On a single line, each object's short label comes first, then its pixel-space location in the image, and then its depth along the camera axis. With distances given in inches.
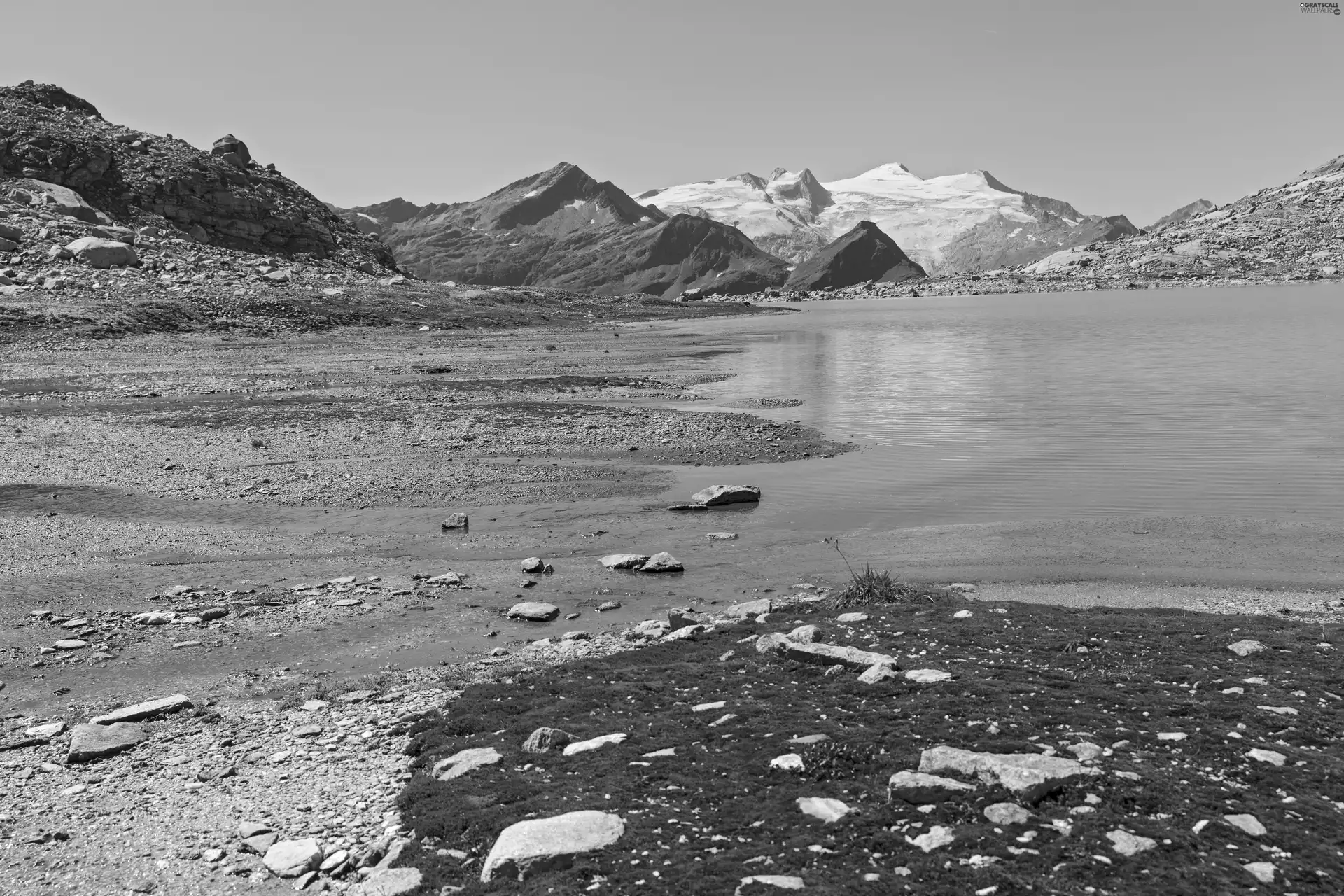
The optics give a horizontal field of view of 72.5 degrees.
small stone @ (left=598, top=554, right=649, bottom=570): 842.2
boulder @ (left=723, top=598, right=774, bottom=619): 669.3
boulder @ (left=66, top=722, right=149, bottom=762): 482.3
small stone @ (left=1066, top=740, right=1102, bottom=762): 373.7
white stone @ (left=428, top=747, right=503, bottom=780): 429.4
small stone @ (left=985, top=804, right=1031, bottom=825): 331.6
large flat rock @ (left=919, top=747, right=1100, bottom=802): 348.2
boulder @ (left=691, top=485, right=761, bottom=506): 1067.9
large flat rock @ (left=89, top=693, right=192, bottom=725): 524.4
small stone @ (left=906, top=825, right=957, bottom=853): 322.3
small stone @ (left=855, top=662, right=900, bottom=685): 481.4
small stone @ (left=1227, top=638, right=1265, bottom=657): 522.9
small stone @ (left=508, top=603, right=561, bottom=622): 707.4
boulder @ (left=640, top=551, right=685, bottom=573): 835.4
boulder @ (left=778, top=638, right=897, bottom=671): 507.8
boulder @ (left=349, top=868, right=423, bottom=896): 345.1
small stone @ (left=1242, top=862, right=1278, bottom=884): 297.9
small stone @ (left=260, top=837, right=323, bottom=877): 374.0
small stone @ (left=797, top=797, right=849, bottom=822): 349.4
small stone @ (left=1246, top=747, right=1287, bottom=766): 371.2
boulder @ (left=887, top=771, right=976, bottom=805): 351.3
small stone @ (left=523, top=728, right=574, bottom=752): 446.0
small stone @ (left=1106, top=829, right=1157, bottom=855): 312.8
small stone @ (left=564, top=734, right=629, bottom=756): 434.6
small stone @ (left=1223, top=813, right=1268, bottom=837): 321.1
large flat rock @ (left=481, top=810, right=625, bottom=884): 334.6
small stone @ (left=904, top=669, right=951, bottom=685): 473.7
